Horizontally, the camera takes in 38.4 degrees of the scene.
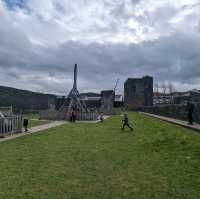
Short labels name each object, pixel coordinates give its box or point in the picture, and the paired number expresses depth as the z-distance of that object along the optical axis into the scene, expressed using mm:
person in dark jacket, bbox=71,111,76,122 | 28069
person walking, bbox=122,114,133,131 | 18131
